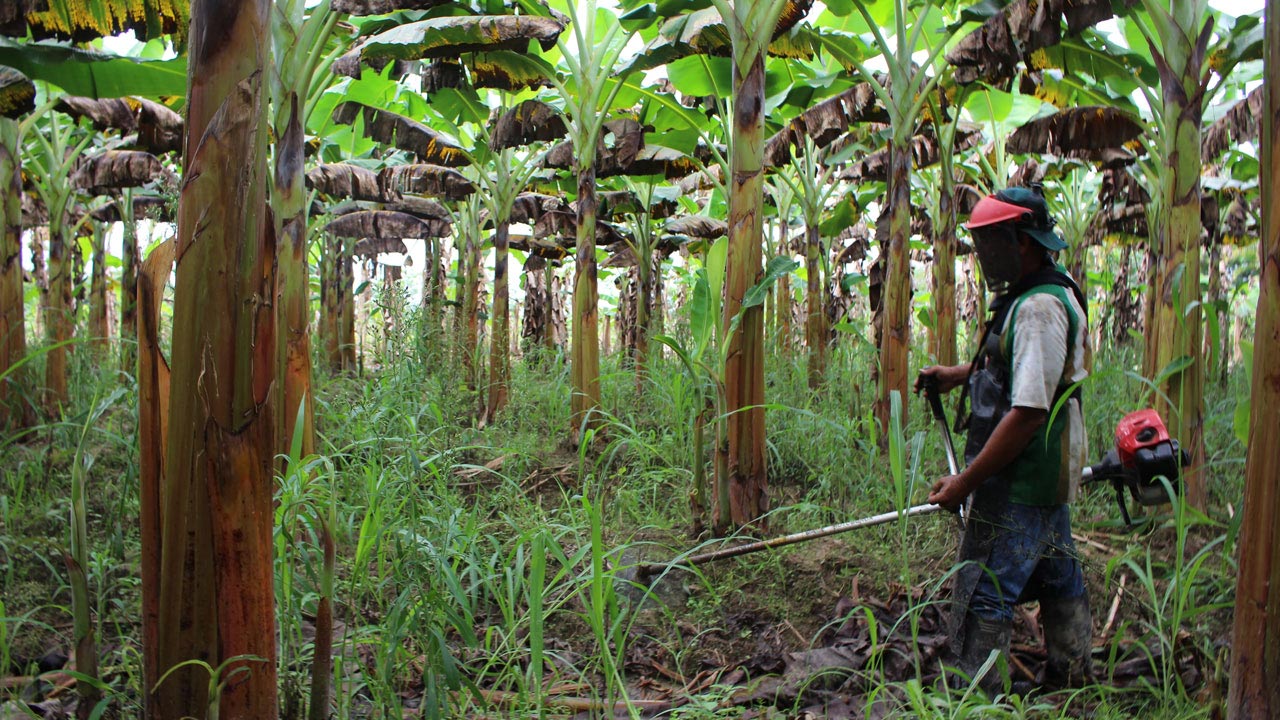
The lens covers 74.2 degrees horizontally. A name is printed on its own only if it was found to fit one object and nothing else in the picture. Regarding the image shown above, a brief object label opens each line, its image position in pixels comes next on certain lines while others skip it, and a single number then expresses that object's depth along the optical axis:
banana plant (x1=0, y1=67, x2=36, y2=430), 6.30
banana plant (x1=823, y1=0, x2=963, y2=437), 5.54
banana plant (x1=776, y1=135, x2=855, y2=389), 9.70
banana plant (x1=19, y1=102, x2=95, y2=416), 7.79
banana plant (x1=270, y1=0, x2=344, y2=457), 4.71
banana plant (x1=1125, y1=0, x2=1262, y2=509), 4.39
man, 2.78
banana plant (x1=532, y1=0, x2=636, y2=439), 6.61
